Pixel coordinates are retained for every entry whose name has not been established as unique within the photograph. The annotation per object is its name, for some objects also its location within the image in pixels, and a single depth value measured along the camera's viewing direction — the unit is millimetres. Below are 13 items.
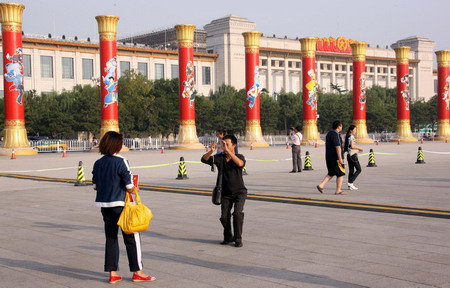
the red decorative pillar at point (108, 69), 46406
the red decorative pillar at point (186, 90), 50344
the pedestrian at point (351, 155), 16609
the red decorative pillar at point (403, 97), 63278
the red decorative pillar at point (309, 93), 55844
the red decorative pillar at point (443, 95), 66250
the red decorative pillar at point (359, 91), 59875
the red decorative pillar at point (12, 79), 42812
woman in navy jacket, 7082
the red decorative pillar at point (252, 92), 54031
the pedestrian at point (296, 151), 23234
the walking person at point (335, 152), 14844
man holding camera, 9109
